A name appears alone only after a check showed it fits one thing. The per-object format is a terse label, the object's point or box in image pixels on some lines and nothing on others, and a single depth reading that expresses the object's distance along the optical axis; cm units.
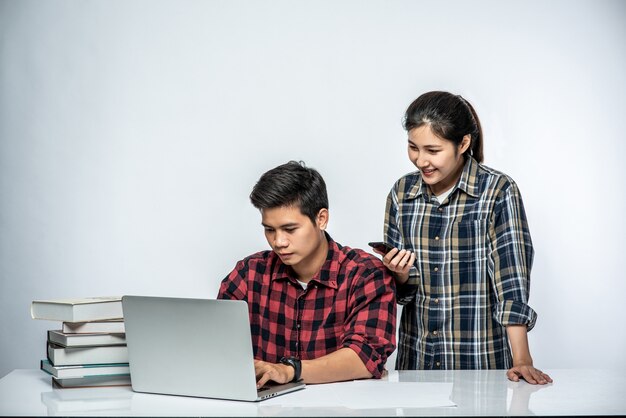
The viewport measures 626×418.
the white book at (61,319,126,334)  188
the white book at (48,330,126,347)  185
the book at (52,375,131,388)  187
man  209
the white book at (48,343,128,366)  186
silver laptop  165
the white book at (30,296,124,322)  186
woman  229
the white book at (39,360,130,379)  185
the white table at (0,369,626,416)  159
